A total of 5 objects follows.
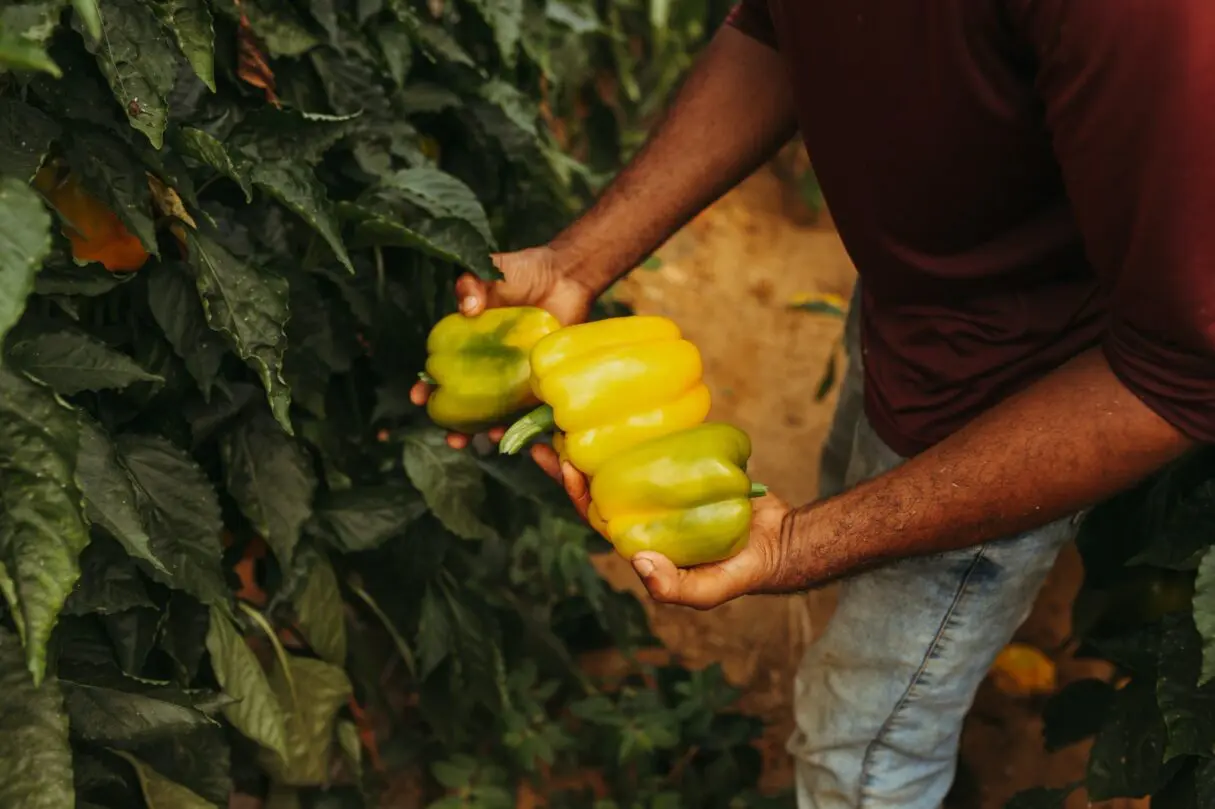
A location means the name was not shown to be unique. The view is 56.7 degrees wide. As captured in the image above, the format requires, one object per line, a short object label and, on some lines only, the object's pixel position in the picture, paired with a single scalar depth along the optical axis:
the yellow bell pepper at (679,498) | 1.34
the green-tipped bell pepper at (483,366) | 1.53
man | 1.00
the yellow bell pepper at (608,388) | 1.42
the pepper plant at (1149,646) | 1.37
